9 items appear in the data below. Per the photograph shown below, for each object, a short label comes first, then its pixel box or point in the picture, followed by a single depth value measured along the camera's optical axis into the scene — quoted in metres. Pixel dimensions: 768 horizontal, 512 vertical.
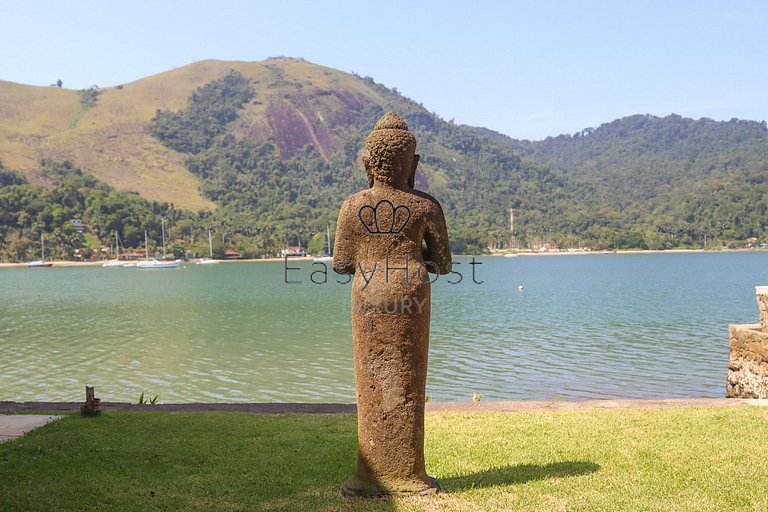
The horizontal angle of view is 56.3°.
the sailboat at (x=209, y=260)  159.62
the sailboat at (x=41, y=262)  140.50
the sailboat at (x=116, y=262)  145.45
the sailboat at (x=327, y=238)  154.38
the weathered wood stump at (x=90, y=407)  9.75
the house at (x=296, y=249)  162.80
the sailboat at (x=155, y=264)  136.12
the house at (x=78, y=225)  153.50
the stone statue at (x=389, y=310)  6.27
